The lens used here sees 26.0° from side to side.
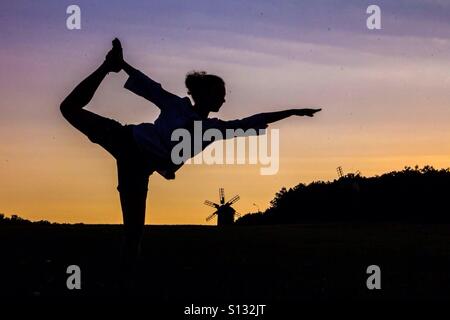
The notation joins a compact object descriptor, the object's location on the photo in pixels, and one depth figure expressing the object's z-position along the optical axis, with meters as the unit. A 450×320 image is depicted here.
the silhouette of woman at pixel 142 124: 12.38
